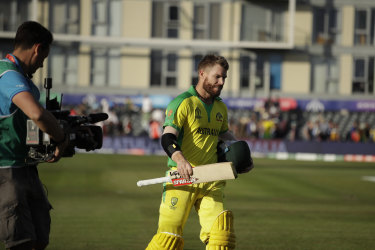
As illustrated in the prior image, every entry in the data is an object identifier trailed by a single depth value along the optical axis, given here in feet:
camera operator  35.37
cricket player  44.52
